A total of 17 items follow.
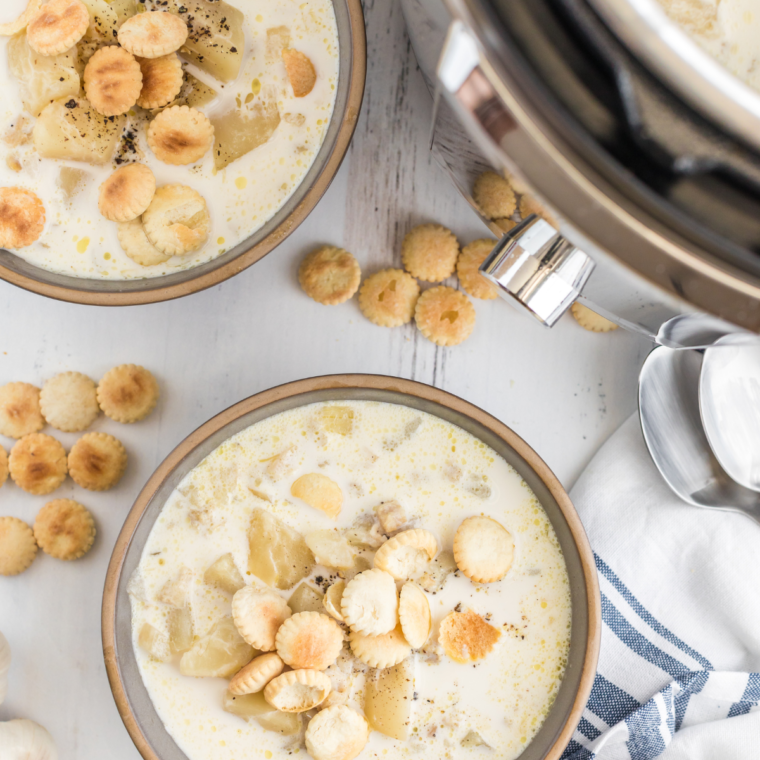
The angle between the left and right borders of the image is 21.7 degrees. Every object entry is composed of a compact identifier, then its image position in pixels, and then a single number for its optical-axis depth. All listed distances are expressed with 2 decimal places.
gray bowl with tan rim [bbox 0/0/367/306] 0.65
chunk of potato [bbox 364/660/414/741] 0.66
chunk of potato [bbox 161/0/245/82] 0.66
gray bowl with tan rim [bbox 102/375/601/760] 0.65
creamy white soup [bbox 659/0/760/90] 0.57
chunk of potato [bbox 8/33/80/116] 0.65
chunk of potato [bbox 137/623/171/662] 0.67
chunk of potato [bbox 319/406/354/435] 0.67
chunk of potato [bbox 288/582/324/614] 0.66
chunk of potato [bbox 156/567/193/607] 0.66
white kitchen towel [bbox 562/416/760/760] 0.69
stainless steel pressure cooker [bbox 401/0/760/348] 0.48
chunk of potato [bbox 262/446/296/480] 0.66
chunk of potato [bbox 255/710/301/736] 0.66
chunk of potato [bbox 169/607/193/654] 0.66
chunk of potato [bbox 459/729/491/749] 0.66
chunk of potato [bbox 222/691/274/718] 0.66
